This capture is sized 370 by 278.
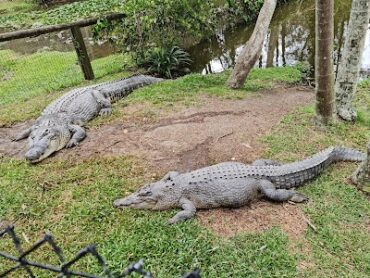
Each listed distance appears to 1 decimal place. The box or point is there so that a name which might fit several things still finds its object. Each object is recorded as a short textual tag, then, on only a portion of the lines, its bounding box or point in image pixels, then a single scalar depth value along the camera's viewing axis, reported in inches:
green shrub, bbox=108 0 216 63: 327.9
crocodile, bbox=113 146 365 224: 158.2
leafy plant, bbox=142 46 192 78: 355.3
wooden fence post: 315.0
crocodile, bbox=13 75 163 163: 205.8
